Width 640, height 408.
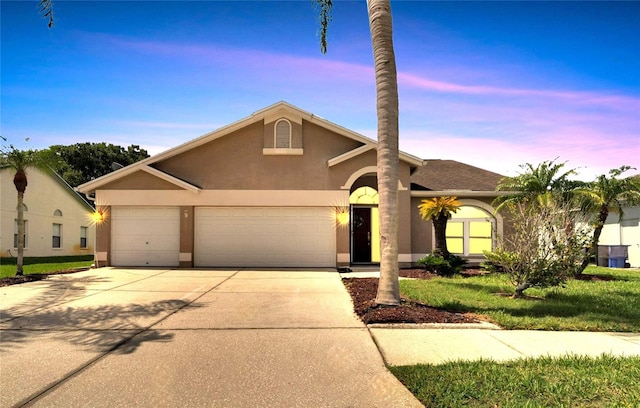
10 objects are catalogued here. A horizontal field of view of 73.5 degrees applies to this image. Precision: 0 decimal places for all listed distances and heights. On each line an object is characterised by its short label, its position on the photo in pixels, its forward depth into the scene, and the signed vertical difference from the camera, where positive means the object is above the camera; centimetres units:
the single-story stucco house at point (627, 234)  1955 -73
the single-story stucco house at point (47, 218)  2409 +14
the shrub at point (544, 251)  923 -68
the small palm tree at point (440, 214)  1448 +19
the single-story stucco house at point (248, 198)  1683 +88
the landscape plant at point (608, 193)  1436 +90
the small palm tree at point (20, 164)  1393 +186
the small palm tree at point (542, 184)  1513 +126
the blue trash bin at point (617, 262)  1966 -198
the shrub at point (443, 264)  1430 -150
